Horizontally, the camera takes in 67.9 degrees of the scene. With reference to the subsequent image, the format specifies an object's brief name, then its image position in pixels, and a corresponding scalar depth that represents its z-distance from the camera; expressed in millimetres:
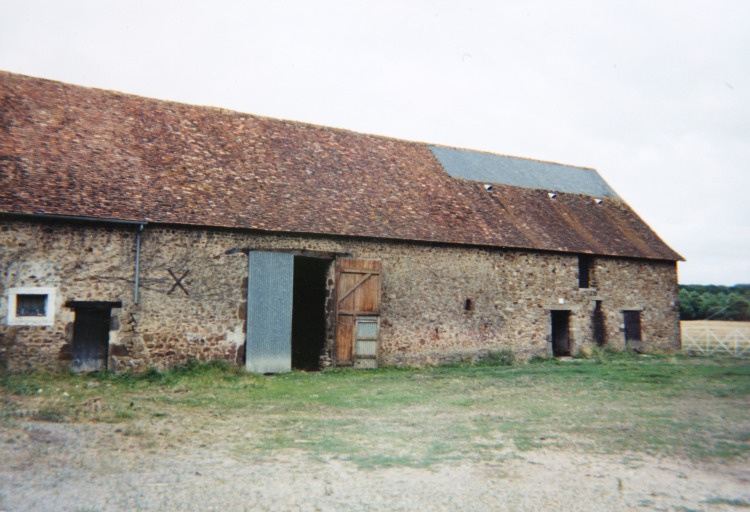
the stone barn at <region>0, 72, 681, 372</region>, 12523
